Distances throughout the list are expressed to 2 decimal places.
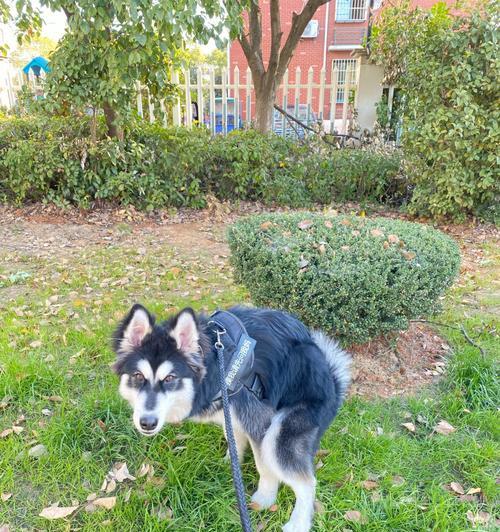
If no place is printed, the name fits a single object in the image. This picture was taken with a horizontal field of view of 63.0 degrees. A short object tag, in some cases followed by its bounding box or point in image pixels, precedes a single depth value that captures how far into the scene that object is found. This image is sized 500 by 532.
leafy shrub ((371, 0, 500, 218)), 5.36
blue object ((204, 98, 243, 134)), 8.97
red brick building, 23.50
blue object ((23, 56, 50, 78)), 9.95
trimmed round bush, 2.54
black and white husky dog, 1.76
